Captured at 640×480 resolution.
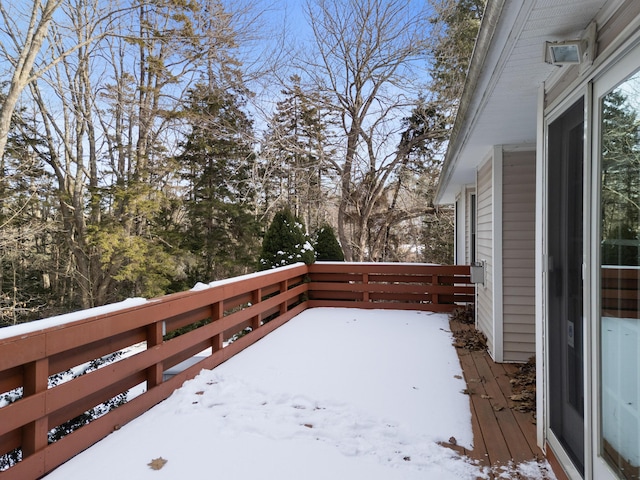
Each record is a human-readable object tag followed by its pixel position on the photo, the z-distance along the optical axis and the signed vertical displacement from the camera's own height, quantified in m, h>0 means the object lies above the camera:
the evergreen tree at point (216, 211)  14.59 +1.18
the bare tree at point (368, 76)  11.33 +4.86
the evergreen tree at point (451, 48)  11.10 +5.39
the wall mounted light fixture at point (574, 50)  1.63 +0.80
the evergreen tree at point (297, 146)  11.27 +2.79
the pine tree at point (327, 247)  8.60 -0.07
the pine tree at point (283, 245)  6.75 -0.02
